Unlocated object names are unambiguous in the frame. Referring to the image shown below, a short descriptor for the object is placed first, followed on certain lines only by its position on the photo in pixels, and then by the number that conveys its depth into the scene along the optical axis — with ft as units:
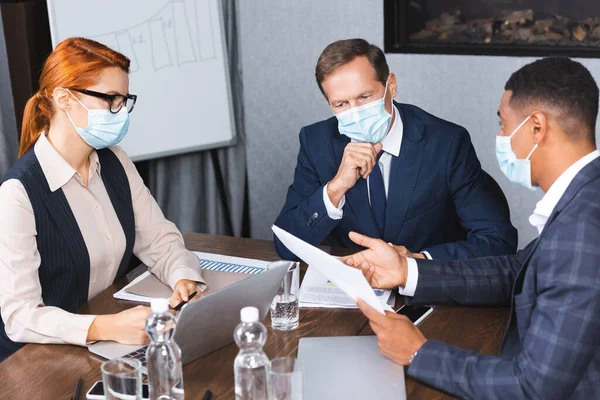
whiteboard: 9.75
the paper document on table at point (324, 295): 5.64
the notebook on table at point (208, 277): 5.87
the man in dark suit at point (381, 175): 6.89
